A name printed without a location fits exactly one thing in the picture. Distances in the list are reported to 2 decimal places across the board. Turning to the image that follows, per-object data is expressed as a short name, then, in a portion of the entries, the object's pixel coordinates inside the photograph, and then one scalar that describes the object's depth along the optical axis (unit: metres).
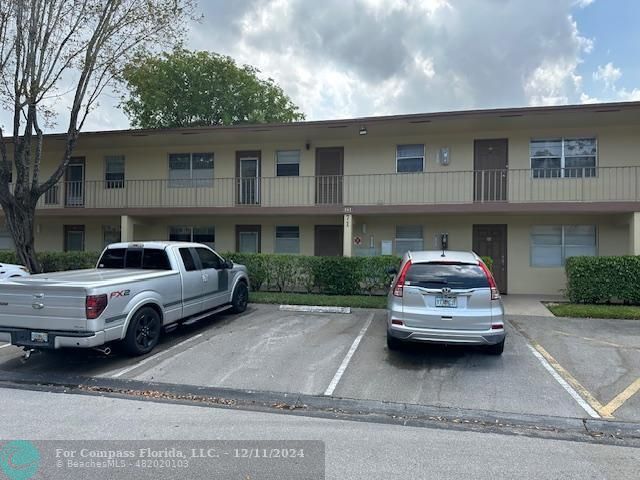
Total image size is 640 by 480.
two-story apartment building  12.05
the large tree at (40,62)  11.49
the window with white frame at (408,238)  13.65
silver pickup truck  5.51
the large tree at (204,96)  24.95
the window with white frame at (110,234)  16.09
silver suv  5.82
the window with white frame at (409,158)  13.49
